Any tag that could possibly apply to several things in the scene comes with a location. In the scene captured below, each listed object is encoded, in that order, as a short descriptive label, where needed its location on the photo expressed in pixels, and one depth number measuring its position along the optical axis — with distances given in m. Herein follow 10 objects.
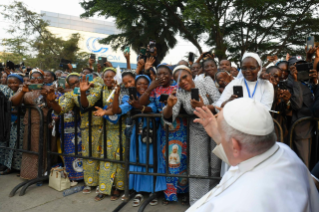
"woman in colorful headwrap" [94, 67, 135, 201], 3.80
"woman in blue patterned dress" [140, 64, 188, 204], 3.46
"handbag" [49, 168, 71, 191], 4.14
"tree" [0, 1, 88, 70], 20.36
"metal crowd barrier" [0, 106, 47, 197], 4.06
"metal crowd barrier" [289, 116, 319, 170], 3.17
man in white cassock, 1.27
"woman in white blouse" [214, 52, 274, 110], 3.10
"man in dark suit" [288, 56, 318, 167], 3.42
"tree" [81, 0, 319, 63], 12.37
